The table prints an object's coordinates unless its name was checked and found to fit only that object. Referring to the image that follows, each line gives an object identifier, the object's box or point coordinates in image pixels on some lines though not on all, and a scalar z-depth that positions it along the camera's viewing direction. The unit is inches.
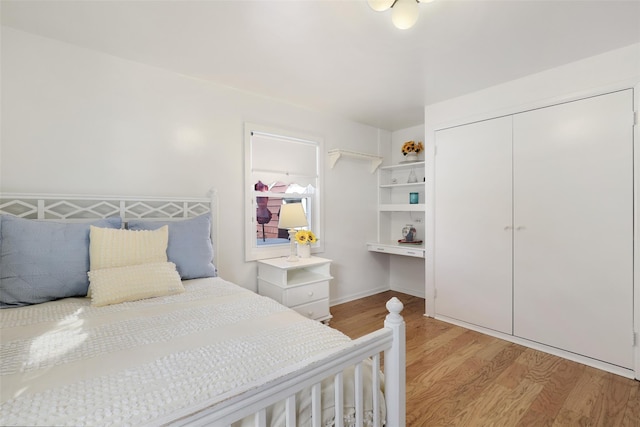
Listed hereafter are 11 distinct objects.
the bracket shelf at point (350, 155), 132.3
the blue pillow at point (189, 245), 77.9
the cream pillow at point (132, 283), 59.3
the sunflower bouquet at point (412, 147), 142.6
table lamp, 109.0
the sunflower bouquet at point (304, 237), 114.0
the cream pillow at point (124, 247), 64.9
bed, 28.8
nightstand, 100.6
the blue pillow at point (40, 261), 57.6
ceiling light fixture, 55.2
